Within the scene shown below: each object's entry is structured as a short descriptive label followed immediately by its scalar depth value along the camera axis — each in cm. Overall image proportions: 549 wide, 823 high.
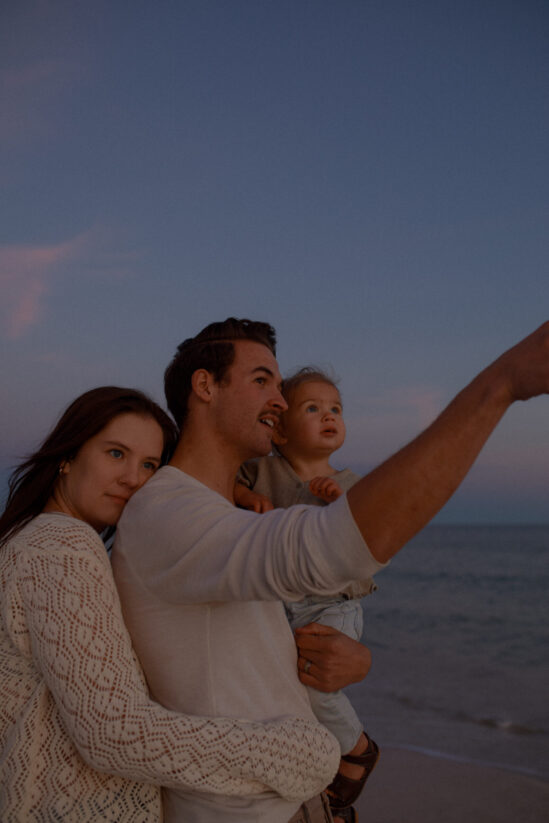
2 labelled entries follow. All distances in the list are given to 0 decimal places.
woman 159
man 122
